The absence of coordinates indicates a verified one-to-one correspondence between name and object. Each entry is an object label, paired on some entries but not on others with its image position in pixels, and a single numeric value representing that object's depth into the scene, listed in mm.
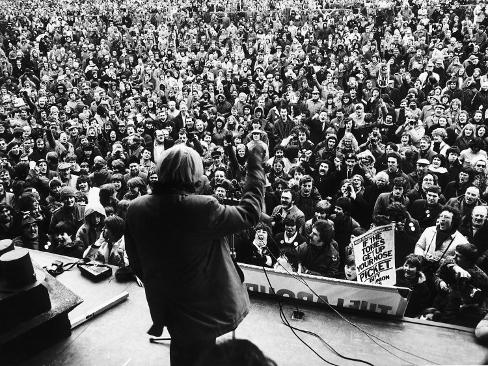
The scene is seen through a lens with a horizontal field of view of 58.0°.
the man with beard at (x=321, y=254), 4522
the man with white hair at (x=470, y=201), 5345
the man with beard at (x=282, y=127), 9211
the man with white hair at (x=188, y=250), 2098
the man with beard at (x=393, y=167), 6402
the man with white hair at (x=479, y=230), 4887
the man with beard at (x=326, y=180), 6582
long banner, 3139
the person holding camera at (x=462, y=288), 3623
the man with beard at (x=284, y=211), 5730
